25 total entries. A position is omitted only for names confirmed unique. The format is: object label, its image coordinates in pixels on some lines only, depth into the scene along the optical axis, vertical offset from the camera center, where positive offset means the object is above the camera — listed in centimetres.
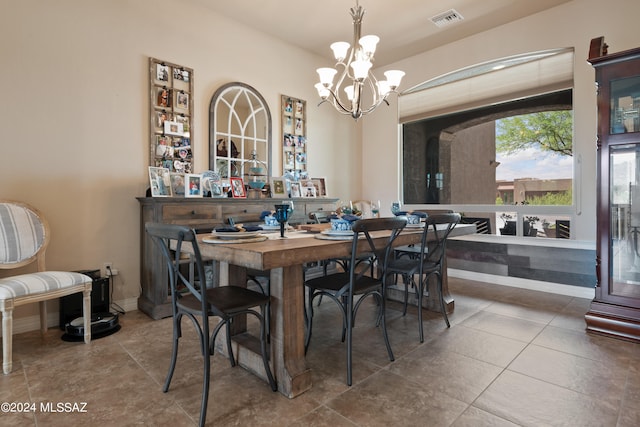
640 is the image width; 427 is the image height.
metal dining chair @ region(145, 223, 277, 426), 147 -45
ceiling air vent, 367 +213
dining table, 154 -39
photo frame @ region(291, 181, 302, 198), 408 +27
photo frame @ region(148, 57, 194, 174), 319 +96
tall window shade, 368 +155
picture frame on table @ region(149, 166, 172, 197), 296 +27
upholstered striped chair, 197 -42
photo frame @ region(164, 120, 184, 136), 328 +82
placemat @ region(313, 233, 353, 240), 187 -15
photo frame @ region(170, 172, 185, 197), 315 +25
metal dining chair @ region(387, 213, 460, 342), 234 -41
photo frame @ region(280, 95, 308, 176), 432 +100
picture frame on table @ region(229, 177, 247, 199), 346 +24
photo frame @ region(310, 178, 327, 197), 447 +33
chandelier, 266 +114
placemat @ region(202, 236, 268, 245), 170 -15
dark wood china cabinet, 249 +17
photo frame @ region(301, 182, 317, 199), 421 +25
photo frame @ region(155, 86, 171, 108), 322 +110
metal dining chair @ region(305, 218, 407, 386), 178 -43
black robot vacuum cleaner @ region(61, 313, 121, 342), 240 -84
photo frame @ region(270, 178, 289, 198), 378 +27
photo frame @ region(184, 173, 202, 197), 312 +25
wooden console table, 285 -7
